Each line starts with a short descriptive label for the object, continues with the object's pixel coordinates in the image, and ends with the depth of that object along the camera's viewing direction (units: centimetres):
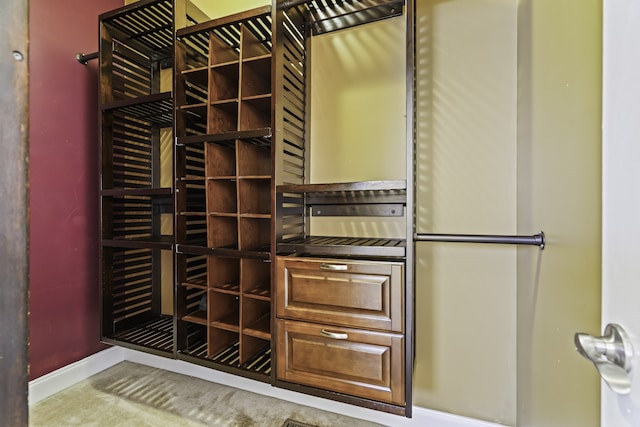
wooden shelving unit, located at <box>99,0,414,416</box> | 119
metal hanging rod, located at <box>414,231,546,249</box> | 99
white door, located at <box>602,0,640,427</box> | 38
